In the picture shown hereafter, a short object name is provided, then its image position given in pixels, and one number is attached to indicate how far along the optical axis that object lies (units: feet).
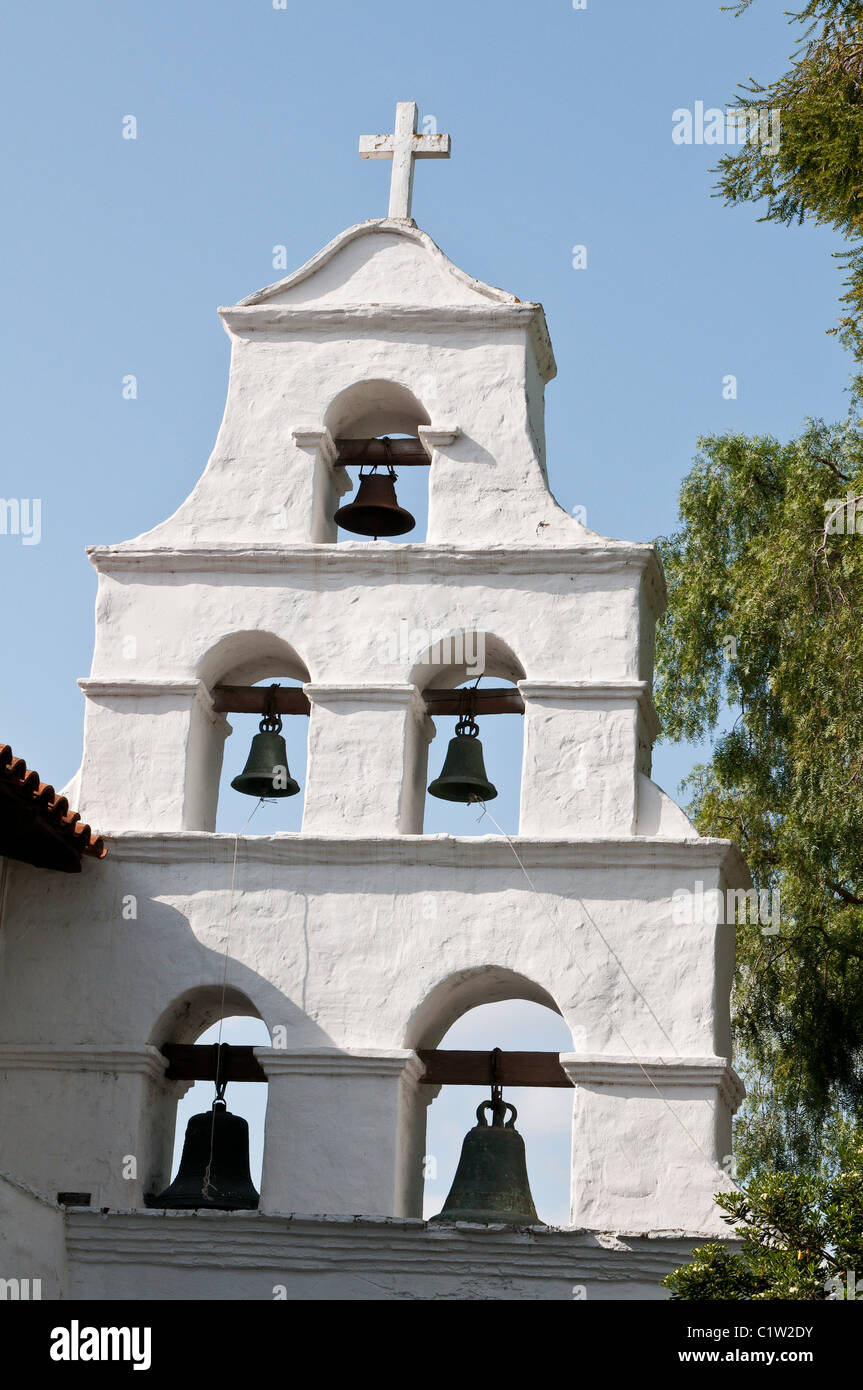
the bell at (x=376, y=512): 40.55
